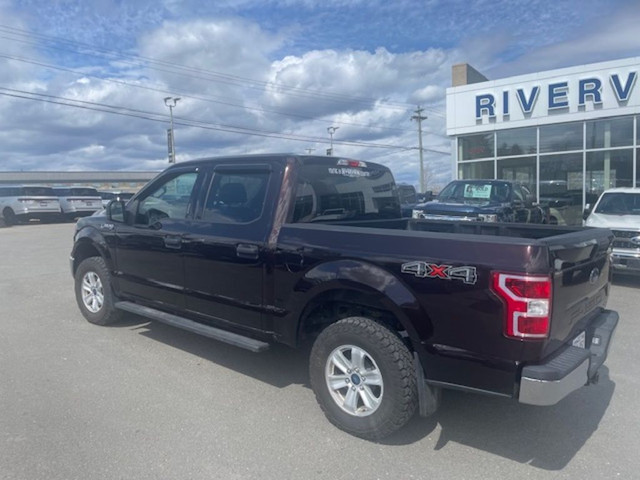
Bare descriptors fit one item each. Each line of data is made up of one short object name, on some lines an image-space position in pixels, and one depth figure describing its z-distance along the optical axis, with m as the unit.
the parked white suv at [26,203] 23.83
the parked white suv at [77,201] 25.36
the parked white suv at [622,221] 8.42
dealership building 16.70
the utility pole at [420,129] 47.62
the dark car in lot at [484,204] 10.37
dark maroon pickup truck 3.09
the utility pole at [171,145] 31.13
